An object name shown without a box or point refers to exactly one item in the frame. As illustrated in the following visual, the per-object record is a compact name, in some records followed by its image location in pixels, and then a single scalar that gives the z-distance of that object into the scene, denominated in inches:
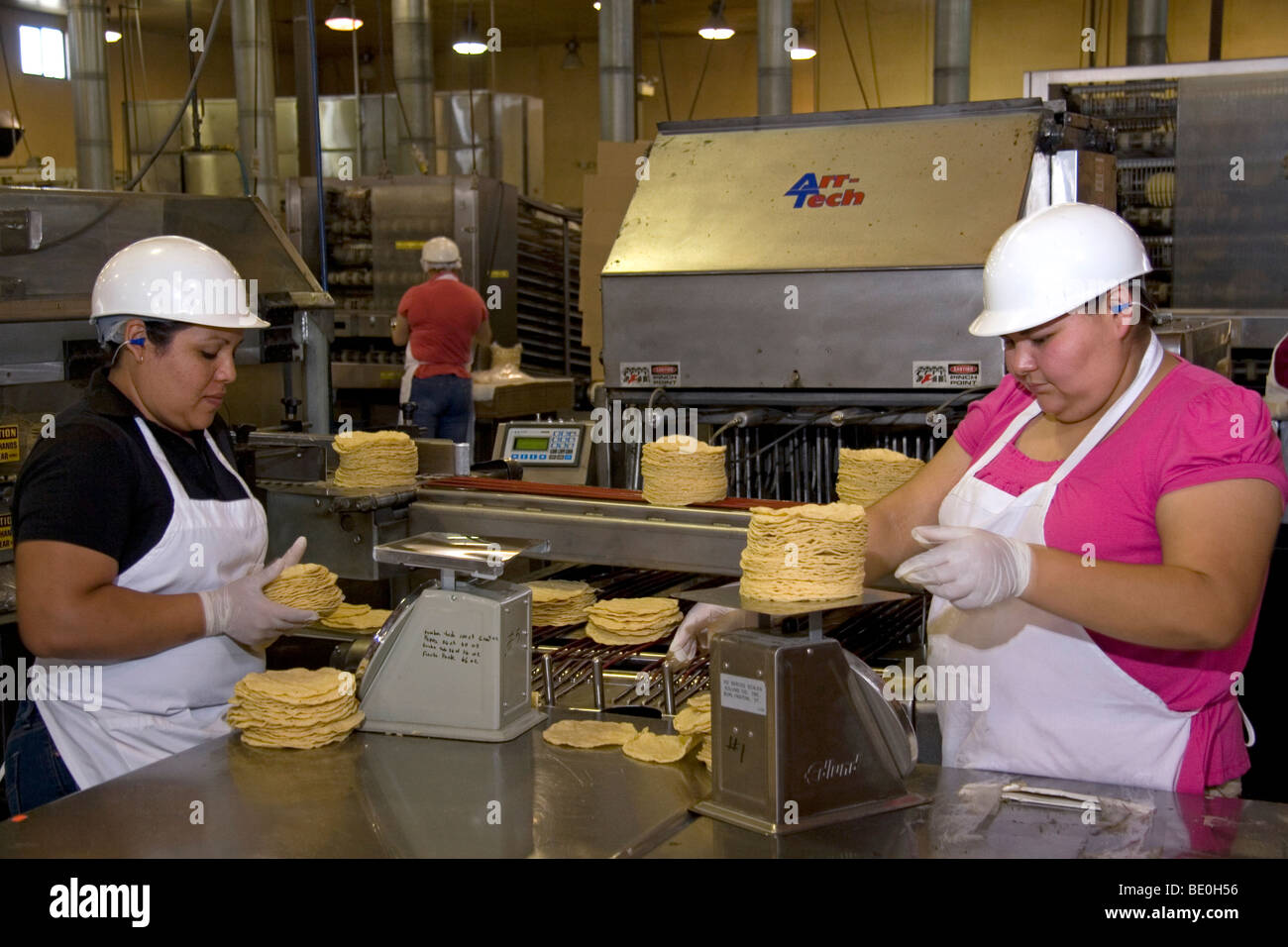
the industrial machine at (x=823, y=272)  131.8
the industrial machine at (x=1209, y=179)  209.8
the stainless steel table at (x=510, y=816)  59.8
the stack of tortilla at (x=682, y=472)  108.3
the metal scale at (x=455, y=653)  72.7
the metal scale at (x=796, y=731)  59.6
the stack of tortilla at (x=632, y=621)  100.8
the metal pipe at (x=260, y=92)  380.5
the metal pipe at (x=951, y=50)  318.7
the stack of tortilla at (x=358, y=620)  108.7
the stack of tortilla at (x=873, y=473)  114.7
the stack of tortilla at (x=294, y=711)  74.9
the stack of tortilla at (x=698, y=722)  72.9
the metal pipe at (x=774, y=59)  329.7
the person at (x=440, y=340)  266.1
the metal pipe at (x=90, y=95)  368.5
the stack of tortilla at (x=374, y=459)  117.8
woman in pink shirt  62.4
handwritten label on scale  73.0
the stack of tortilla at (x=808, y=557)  64.3
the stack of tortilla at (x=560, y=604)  108.4
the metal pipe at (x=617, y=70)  333.4
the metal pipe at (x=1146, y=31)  354.0
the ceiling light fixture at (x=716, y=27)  374.9
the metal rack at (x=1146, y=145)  213.5
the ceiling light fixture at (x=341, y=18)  379.9
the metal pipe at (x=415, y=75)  399.5
